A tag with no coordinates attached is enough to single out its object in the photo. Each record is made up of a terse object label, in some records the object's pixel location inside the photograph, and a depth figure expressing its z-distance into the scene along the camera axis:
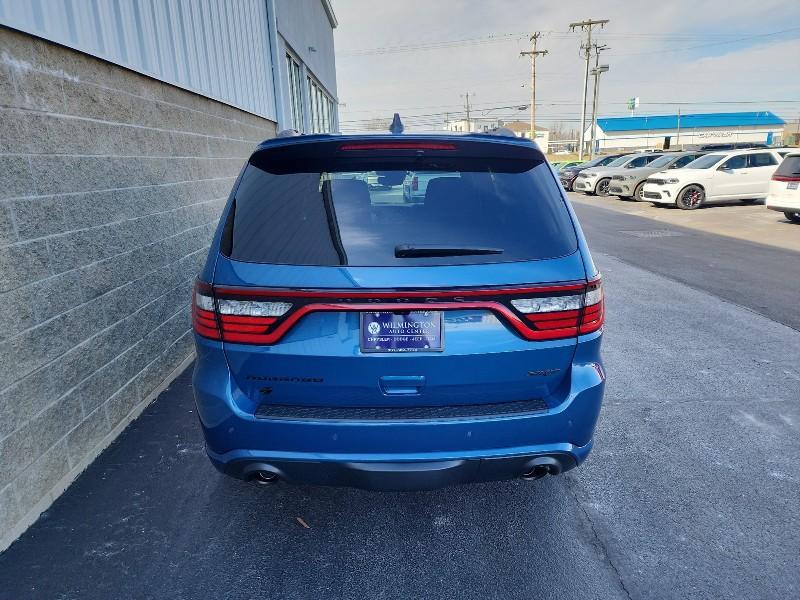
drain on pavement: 12.20
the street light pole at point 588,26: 44.78
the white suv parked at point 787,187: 11.35
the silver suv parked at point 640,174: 19.39
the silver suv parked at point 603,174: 22.67
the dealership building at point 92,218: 2.51
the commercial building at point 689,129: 81.69
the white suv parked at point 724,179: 16.44
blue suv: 1.95
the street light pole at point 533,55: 49.81
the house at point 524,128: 107.47
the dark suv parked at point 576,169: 27.66
